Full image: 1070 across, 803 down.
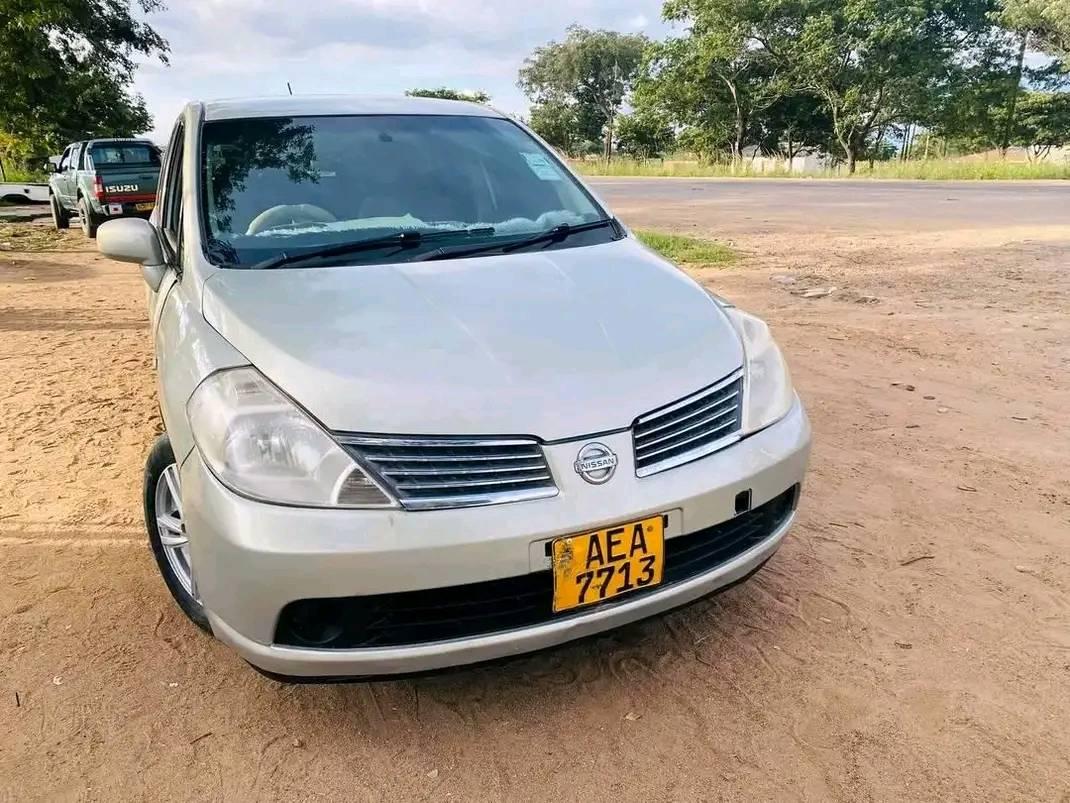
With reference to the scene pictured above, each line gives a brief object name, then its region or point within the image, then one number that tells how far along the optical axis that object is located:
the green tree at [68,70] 14.95
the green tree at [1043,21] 30.73
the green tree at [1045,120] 35.28
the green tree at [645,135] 42.44
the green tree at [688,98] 37.41
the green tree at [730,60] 34.56
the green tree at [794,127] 37.97
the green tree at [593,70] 56.66
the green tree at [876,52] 31.45
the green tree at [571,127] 56.66
